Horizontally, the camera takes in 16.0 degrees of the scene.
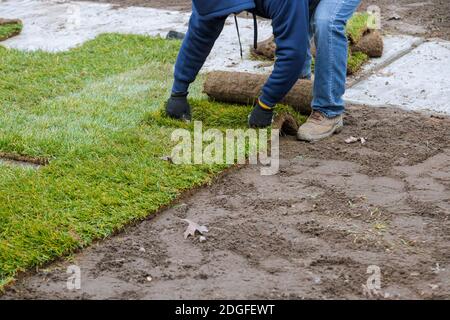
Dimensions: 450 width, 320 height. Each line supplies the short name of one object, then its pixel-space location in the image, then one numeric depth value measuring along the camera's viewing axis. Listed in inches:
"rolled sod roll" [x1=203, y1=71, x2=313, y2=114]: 449.8
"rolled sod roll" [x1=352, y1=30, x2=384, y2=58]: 544.8
